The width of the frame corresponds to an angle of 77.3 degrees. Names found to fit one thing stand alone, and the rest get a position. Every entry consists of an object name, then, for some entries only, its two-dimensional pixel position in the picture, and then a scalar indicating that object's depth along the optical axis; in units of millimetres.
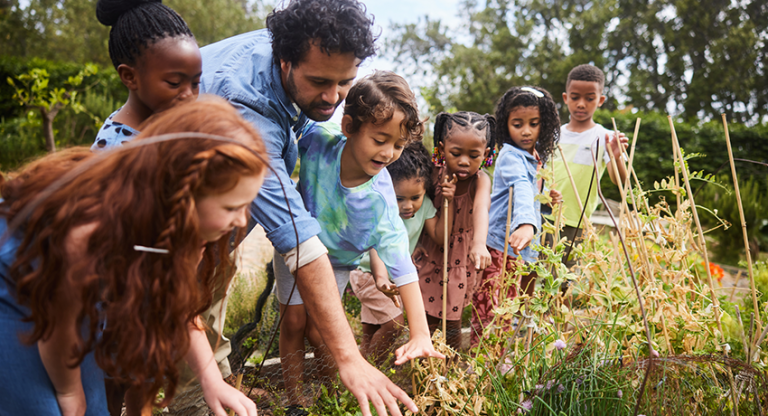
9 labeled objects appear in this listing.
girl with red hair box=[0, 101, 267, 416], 851
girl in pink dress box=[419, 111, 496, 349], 2492
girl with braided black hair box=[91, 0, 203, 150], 1551
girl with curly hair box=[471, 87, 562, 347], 2713
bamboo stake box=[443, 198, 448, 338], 1852
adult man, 1383
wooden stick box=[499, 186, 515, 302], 1921
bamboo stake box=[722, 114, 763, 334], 1673
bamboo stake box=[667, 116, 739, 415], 1740
